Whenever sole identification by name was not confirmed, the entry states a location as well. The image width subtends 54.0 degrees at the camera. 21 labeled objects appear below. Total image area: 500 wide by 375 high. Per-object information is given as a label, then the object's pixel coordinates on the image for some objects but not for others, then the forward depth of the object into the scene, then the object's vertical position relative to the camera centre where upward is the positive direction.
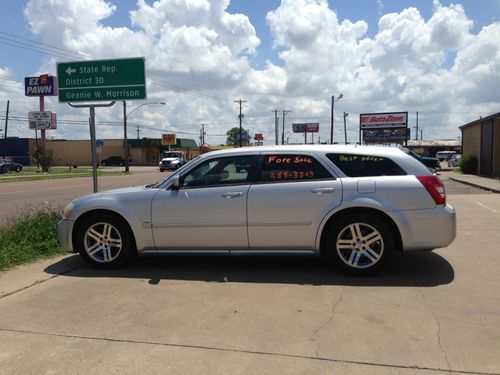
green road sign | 9.27 +1.55
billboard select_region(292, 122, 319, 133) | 127.76 +8.41
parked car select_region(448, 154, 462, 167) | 43.70 -0.26
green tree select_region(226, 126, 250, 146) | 153.50 +7.72
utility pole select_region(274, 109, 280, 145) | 102.81 +6.49
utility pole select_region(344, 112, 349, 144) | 86.78 +4.93
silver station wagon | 5.67 -0.61
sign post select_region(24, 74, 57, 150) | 60.97 +9.36
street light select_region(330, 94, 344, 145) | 57.70 +6.88
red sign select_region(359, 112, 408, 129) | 59.06 +4.68
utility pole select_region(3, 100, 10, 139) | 76.25 +6.64
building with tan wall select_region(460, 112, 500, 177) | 27.06 +0.91
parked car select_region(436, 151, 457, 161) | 69.78 +0.45
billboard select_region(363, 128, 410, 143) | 59.19 +2.97
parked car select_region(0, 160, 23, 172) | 48.38 -0.43
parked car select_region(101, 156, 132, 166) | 80.19 -0.02
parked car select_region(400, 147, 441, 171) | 29.47 -0.23
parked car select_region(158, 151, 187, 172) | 53.28 -0.28
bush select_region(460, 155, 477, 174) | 31.48 -0.39
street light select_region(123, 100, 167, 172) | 48.84 +3.84
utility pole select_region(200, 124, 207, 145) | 133.46 +6.62
